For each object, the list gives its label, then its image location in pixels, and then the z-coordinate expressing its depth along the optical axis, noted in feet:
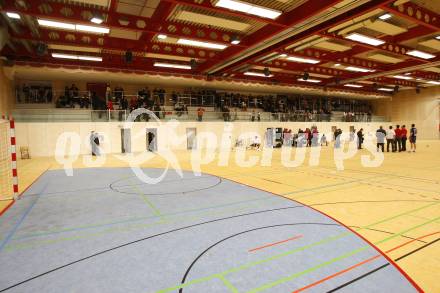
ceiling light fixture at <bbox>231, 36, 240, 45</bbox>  43.96
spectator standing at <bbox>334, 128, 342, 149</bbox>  69.51
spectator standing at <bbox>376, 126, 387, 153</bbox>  57.41
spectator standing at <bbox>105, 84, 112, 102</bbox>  69.26
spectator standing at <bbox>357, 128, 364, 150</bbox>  66.63
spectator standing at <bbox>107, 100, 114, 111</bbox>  67.15
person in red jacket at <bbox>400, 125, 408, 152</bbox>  59.41
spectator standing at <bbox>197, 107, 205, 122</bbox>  77.66
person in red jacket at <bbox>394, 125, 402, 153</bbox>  59.67
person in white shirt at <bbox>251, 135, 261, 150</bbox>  73.67
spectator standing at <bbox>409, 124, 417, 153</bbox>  57.52
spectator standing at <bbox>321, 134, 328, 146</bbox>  85.35
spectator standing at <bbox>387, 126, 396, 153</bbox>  59.11
